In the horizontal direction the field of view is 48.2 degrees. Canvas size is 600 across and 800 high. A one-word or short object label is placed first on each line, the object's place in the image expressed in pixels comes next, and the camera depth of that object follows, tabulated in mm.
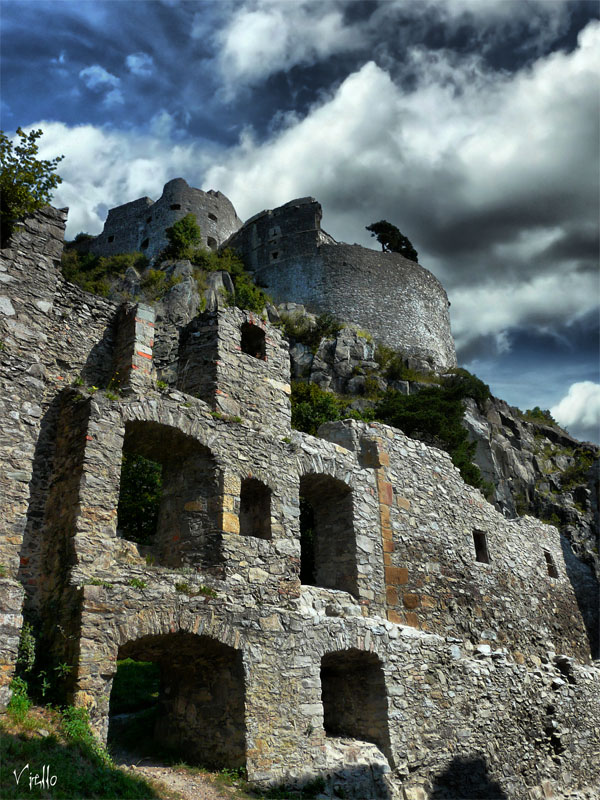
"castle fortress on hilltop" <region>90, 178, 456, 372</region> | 38562
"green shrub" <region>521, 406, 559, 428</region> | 39031
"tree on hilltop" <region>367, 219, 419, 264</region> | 46500
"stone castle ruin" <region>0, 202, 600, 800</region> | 8805
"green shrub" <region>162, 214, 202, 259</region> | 38438
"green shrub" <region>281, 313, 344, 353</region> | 34219
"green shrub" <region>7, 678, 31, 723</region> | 7213
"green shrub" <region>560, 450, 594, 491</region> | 32469
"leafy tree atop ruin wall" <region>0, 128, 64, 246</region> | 10531
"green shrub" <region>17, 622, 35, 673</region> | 8070
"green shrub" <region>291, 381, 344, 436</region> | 22109
